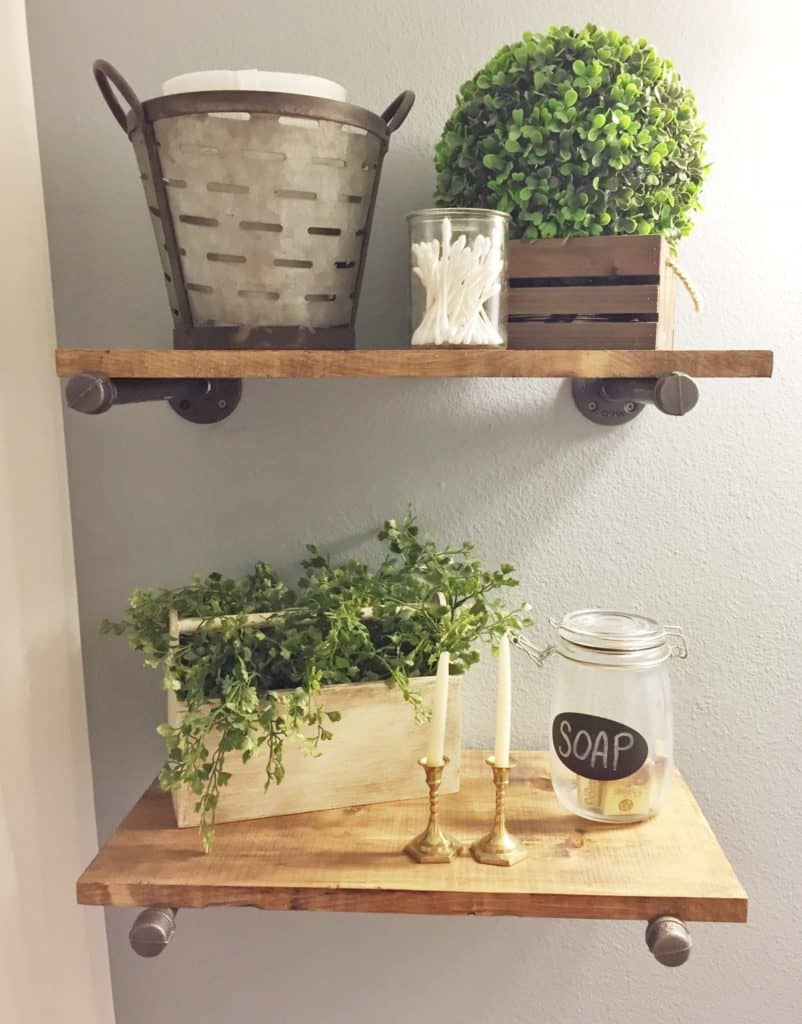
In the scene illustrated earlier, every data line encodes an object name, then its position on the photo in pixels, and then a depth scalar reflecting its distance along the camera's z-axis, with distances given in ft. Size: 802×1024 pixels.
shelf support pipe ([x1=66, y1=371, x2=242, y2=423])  2.10
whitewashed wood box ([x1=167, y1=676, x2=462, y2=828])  2.60
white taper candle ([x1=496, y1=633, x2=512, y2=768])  2.39
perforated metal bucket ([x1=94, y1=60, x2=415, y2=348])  2.15
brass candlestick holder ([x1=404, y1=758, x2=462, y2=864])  2.43
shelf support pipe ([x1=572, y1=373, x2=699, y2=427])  2.10
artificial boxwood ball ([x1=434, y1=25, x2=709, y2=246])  2.21
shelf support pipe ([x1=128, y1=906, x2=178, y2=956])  2.30
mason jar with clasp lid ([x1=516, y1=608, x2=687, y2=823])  2.55
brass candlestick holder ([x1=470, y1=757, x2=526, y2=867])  2.44
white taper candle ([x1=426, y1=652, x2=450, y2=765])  2.43
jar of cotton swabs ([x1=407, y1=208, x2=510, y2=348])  2.23
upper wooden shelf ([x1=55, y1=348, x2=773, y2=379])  2.15
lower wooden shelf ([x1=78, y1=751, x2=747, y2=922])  2.31
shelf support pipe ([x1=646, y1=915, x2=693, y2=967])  2.20
